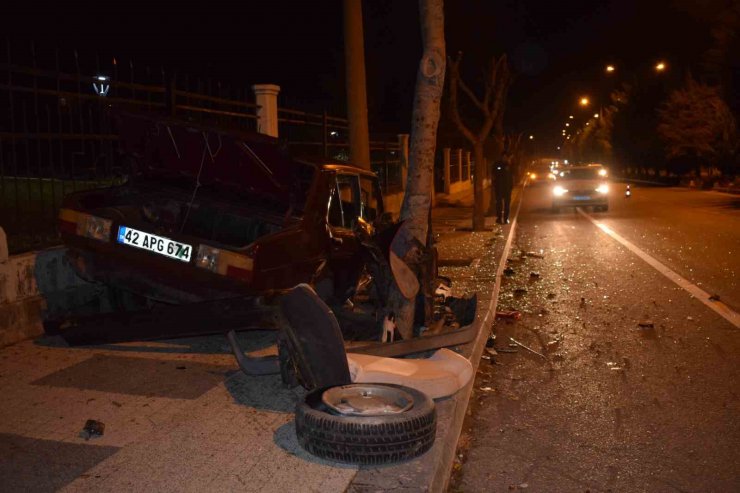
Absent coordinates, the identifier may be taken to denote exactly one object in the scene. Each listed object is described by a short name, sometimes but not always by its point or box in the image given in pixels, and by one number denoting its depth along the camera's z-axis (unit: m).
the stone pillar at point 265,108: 11.76
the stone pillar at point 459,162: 39.34
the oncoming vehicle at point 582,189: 25.91
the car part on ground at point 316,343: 4.91
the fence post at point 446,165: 34.37
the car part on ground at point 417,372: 5.12
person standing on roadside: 20.33
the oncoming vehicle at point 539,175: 64.24
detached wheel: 4.12
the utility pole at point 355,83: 10.27
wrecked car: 6.21
